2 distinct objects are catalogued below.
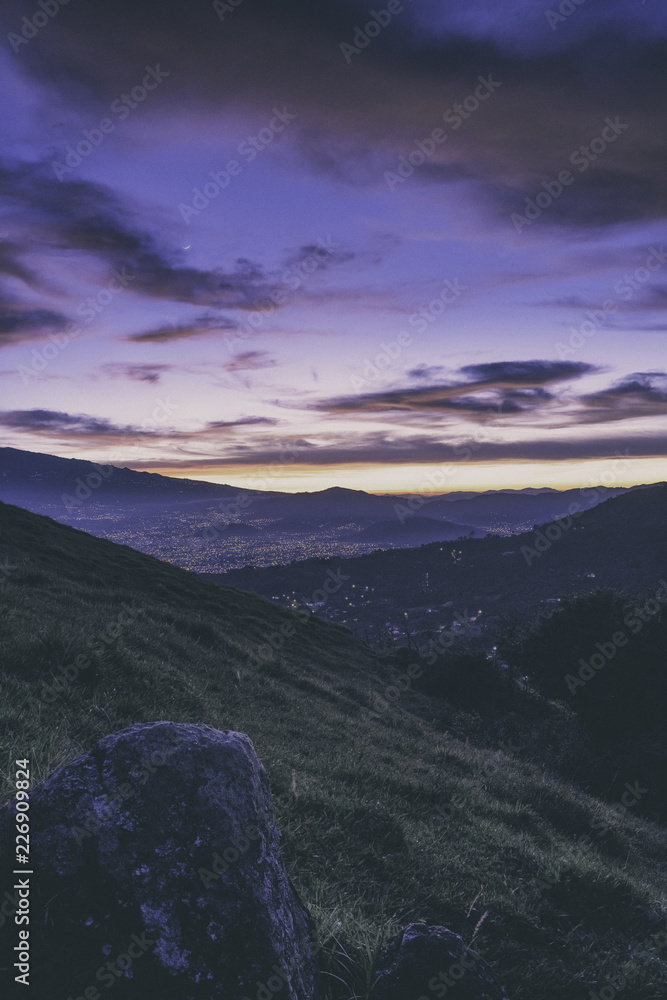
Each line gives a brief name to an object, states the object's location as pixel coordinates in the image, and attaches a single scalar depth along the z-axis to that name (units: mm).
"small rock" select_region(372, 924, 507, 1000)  2857
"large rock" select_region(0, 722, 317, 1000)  2354
